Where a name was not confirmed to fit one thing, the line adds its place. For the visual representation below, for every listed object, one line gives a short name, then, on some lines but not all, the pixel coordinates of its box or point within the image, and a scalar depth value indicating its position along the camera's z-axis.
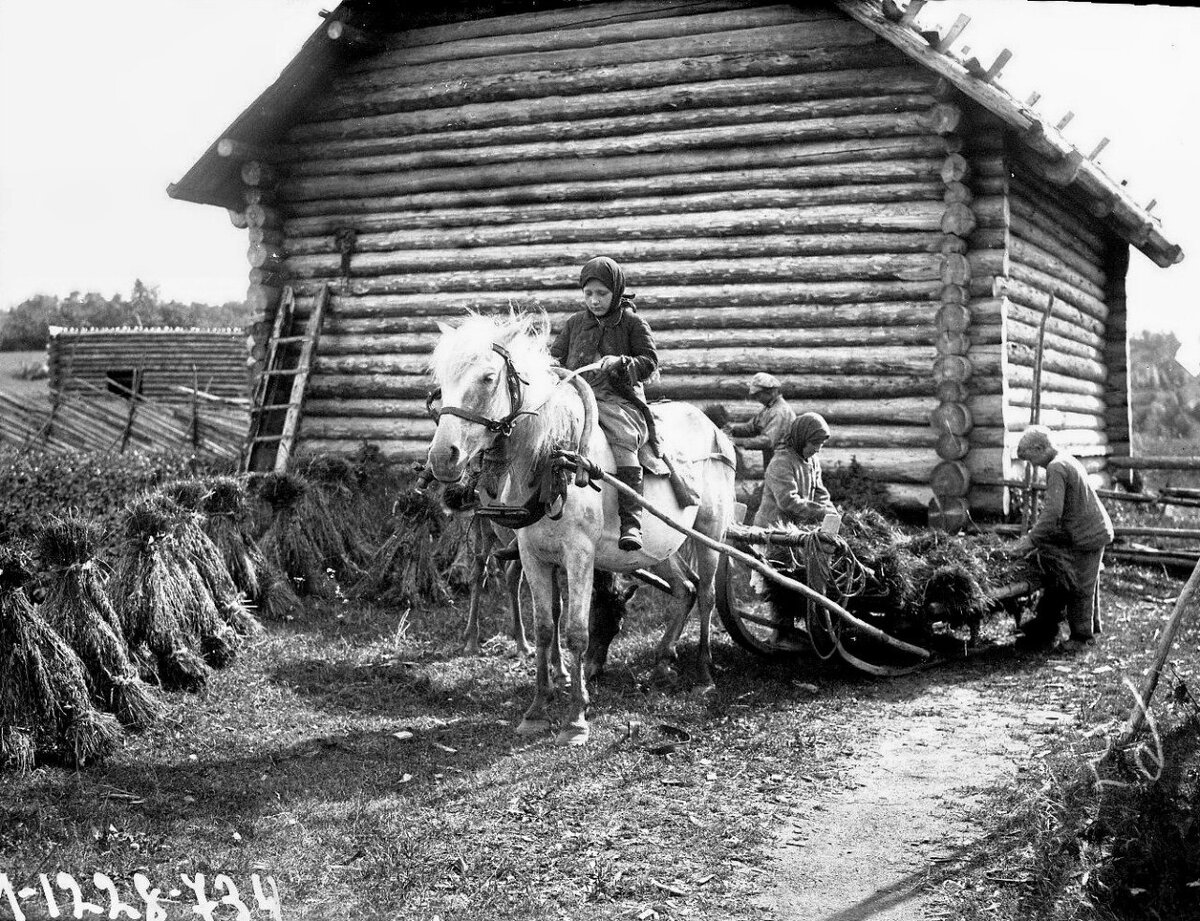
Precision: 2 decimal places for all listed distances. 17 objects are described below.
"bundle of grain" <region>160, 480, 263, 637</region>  8.22
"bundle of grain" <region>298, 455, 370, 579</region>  11.43
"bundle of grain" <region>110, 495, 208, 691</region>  7.27
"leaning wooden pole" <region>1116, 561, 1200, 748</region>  4.81
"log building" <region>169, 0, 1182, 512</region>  12.05
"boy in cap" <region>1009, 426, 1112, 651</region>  9.38
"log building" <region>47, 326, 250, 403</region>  35.38
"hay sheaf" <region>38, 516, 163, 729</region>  6.49
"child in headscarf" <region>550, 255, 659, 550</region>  7.38
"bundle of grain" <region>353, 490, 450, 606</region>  10.89
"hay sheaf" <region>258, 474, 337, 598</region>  10.87
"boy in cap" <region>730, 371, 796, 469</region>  9.99
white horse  6.30
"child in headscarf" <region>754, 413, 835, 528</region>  8.89
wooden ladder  15.08
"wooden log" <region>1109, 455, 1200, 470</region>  15.09
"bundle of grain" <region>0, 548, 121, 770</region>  5.88
